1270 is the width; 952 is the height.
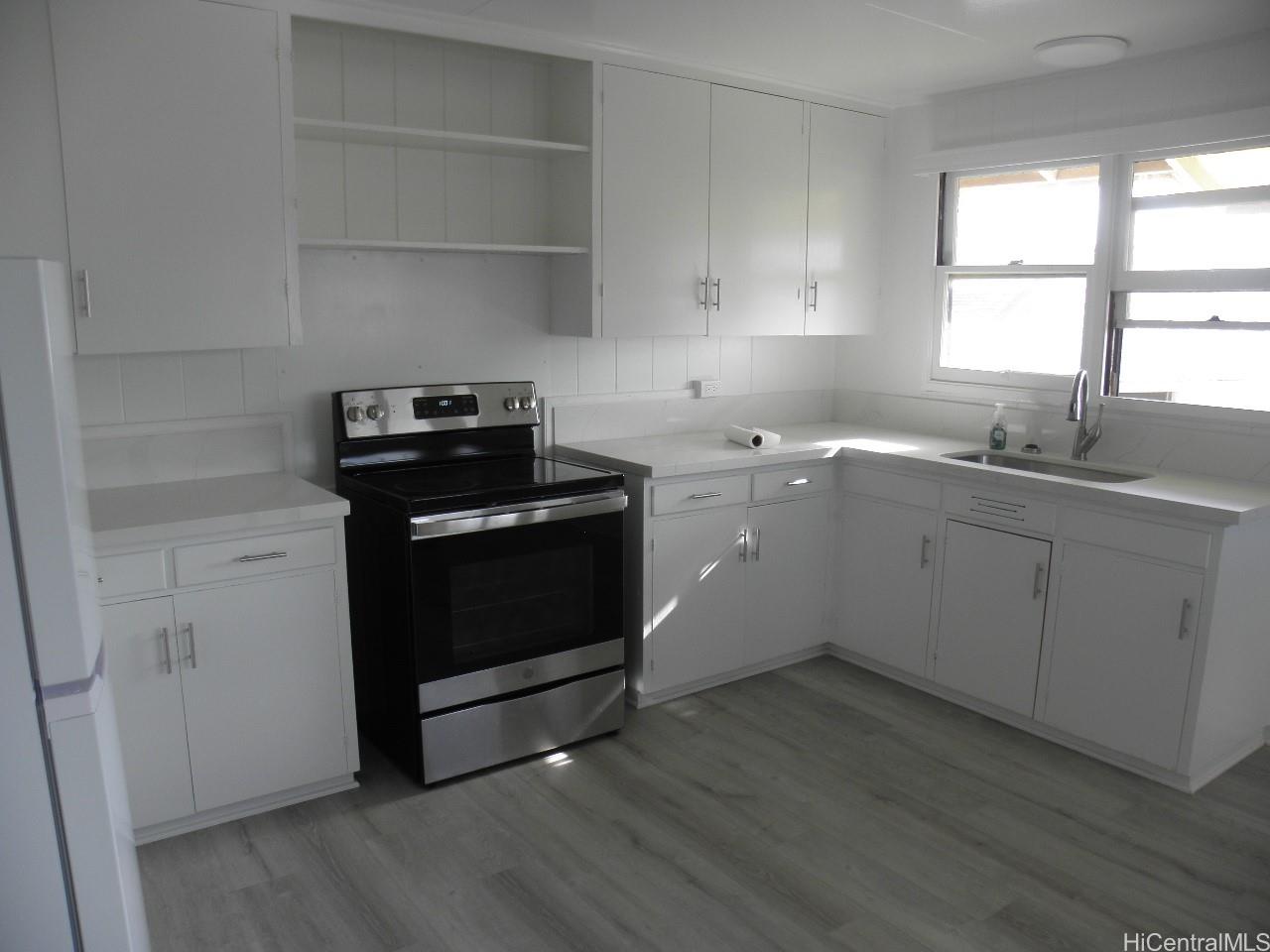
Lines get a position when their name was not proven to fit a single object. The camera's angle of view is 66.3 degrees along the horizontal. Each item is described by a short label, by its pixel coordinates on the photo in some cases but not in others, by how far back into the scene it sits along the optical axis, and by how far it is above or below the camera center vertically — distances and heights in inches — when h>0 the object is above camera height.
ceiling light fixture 120.8 +31.8
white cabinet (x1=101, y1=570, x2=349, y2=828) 97.0 -40.5
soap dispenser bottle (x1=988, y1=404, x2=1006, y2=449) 147.0 -18.8
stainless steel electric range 109.4 -33.5
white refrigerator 47.5 -18.9
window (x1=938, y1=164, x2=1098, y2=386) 142.0 +5.1
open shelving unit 117.4 +19.6
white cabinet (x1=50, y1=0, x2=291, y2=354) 96.3 +13.3
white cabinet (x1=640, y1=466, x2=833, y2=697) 132.3 -38.6
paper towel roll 142.1 -19.4
